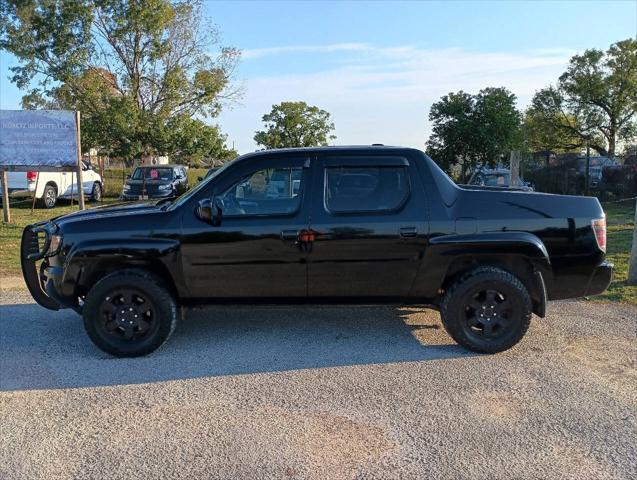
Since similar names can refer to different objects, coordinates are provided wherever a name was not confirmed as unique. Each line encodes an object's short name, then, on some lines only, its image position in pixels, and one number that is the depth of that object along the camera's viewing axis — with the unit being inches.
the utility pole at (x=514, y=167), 506.6
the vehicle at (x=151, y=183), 819.4
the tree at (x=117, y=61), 928.3
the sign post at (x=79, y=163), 503.8
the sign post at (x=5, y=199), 531.5
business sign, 510.3
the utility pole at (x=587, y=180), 729.2
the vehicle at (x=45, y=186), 701.3
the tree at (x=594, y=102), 1283.2
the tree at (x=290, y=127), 1916.8
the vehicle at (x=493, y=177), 629.6
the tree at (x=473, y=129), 1058.1
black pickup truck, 190.1
